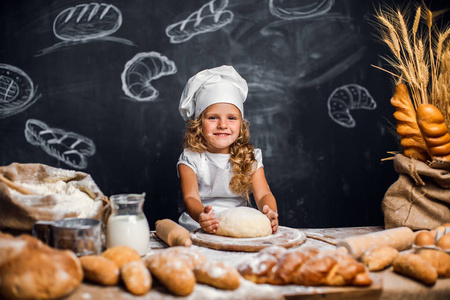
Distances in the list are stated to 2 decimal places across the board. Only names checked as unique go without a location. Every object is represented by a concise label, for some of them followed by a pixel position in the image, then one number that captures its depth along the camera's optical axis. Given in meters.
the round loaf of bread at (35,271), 0.92
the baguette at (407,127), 1.85
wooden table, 1.04
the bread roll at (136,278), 1.03
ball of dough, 1.60
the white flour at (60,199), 1.30
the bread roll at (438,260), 1.19
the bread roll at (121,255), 1.16
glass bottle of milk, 1.32
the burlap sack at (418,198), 1.76
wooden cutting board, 1.46
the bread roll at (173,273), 1.03
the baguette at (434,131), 1.71
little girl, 2.27
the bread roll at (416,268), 1.13
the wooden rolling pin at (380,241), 1.31
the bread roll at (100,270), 1.07
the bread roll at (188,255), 1.15
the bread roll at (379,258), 1.22
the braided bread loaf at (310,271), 1.11
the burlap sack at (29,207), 1.27
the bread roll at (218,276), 1.06
